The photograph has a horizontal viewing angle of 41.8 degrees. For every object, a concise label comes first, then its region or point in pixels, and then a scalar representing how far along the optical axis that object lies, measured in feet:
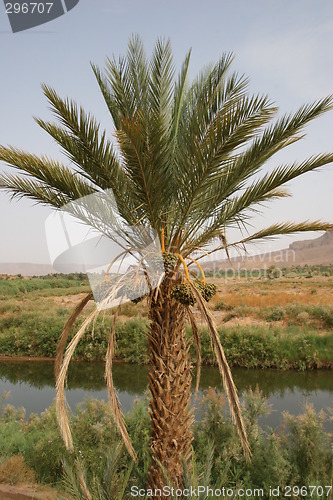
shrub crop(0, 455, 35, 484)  20.15
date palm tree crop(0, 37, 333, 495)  13.87
